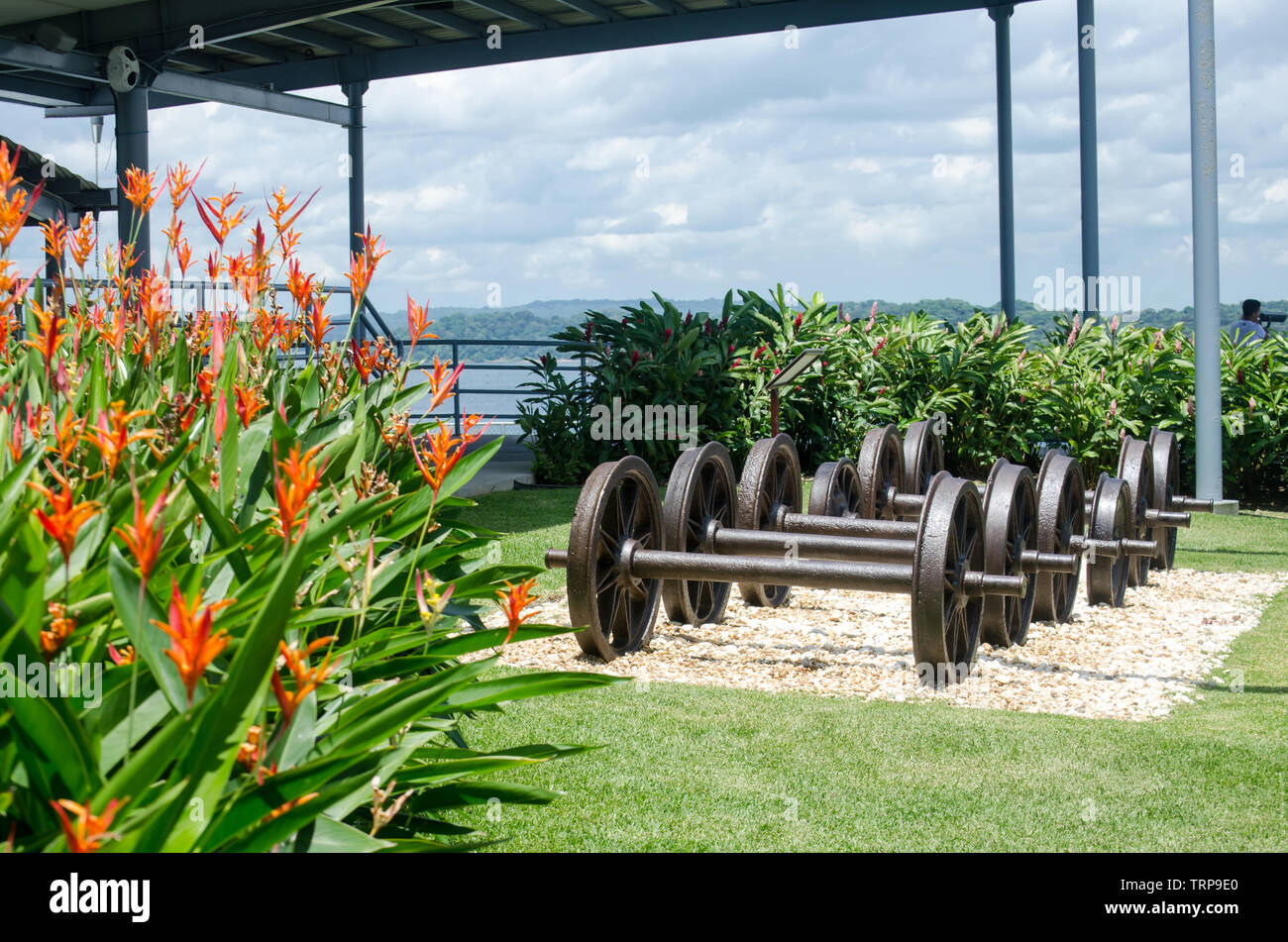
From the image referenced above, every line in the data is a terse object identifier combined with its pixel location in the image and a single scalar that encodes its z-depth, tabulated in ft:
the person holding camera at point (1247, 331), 37.19
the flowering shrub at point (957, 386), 35.27
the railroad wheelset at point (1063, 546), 19.71
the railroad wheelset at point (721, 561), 16.55
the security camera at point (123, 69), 38.96
